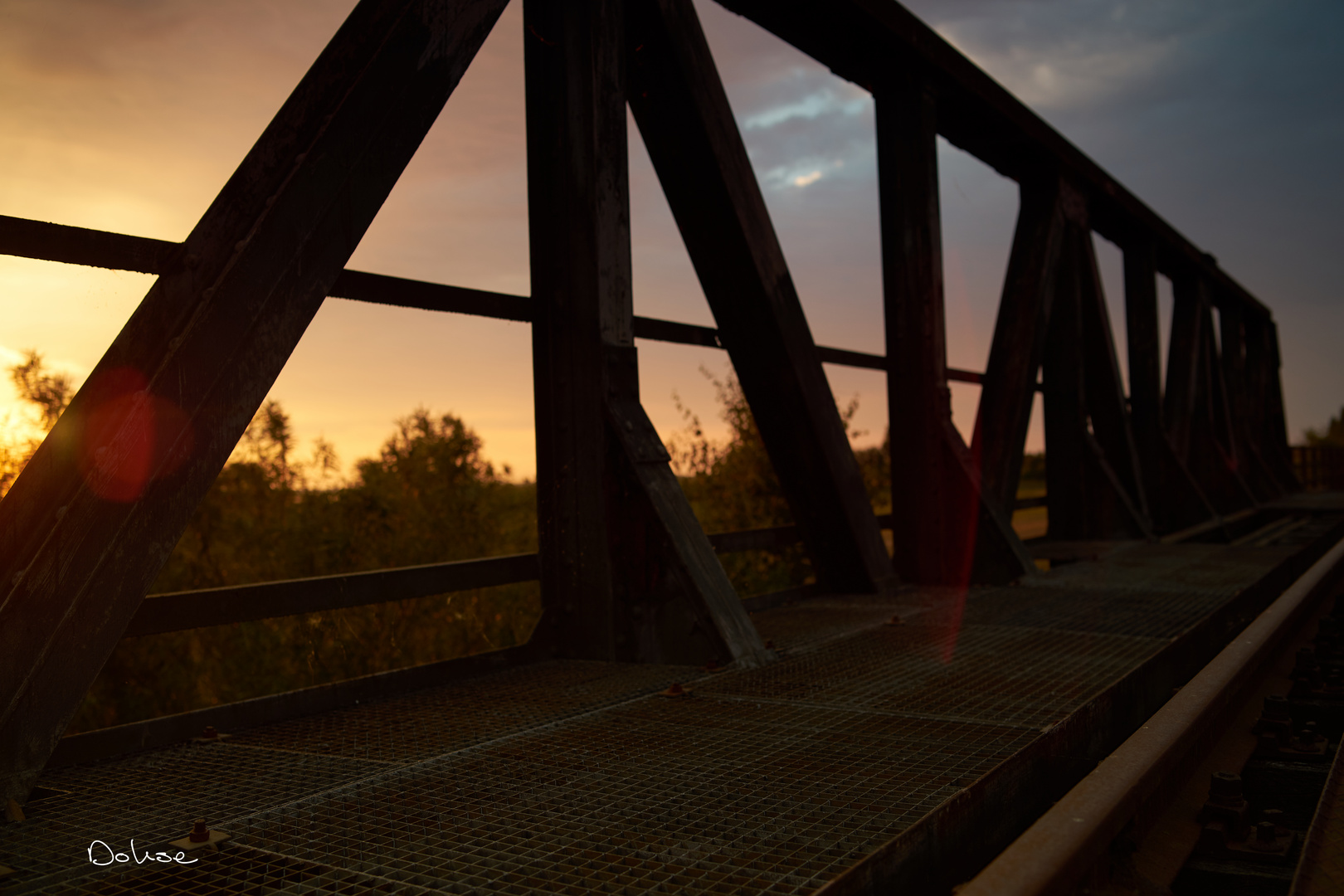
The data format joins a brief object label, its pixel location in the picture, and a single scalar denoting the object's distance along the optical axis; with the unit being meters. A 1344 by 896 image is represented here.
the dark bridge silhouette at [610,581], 2.00
